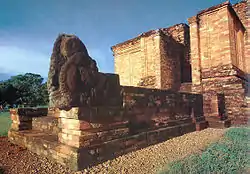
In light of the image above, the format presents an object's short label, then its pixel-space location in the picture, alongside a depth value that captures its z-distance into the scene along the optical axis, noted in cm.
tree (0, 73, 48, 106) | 3341
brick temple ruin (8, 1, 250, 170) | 320
